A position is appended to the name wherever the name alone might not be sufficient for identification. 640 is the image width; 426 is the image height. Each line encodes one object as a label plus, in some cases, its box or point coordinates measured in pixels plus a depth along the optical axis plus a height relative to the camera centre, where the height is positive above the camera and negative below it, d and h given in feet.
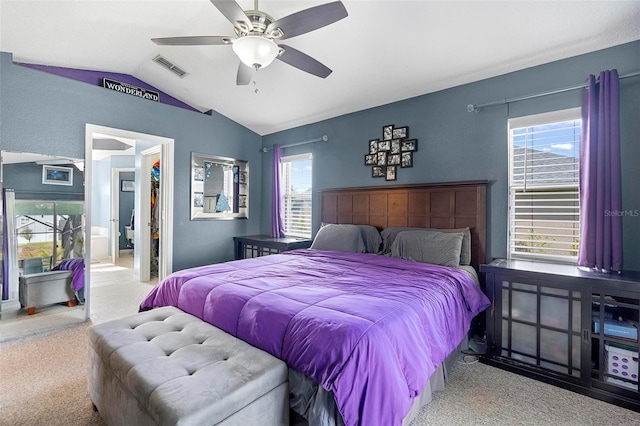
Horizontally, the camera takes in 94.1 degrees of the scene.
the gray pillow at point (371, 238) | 11.65 -1.16
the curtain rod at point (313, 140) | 14.42 +3.38
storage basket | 6.55 -3.48
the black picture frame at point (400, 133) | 11.85 +3.07
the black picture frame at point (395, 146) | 12.03 +2.54
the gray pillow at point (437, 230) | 9.73 -1.06
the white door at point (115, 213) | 21.68 -0.37
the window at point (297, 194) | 15.71 +0.79
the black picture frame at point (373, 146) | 12.73 +2.71
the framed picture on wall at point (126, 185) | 25.50 +1.98
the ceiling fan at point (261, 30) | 5.83 +3.85
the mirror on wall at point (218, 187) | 14.87 +1.11
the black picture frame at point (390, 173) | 12.16 +1.47
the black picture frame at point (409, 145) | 11.60 +2.51
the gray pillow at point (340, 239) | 11.55 -1.22
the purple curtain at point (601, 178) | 7.49 +0.82
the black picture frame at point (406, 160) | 11.73 +1.94
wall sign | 11.84 +4.99
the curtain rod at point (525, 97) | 8.03 +3.40
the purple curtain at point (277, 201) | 16.06 +0.41
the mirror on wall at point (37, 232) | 9.77 -0.84
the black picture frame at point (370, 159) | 12.74 +2.13
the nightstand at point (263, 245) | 14.01 -1.77
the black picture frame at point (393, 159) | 12.05 +2.01
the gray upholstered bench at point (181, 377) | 3.90 -2.47
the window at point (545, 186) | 8.71 +0.71
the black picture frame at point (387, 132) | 12.26 +3.18
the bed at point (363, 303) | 4.39 -1.85
